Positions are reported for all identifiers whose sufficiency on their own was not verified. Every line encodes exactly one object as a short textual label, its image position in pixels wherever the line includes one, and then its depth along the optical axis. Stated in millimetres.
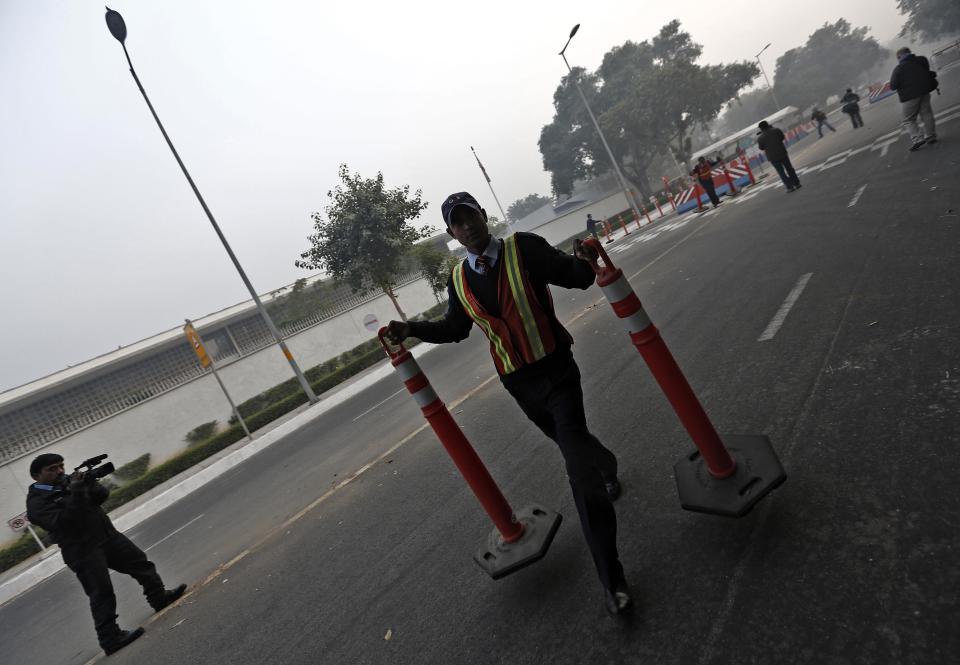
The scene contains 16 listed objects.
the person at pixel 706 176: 17219
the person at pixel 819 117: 27894
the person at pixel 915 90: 9602
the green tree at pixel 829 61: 88062
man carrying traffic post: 2463
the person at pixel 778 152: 12352
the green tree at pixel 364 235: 20719
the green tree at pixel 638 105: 44000
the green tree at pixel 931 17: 70875
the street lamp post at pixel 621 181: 26938
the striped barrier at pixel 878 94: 38353
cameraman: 4395
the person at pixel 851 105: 21438
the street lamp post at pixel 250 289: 15650
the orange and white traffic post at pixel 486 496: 2746
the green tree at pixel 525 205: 151000
